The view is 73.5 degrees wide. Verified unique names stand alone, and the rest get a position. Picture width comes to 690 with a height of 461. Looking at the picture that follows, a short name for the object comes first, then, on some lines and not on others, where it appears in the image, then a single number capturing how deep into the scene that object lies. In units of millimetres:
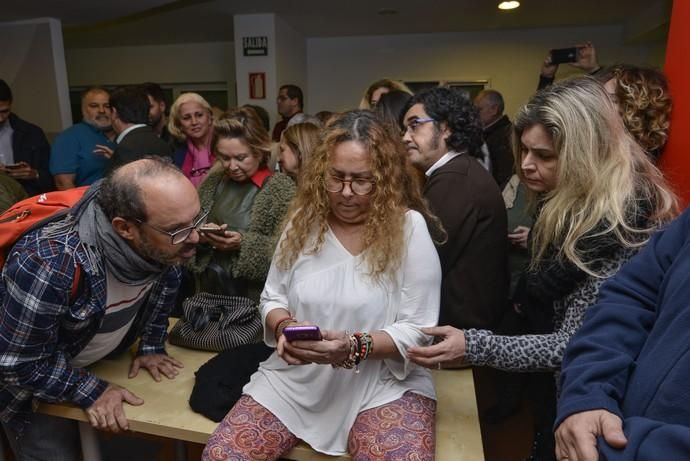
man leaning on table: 1309
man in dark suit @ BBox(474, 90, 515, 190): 3338
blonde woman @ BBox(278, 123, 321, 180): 2500
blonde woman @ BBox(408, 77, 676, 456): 1192
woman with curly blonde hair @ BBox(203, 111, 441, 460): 1283
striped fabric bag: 1810
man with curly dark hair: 1831
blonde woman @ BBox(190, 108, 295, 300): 2145
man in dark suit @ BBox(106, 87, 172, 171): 2725
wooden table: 1357
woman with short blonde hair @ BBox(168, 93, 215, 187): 3125
